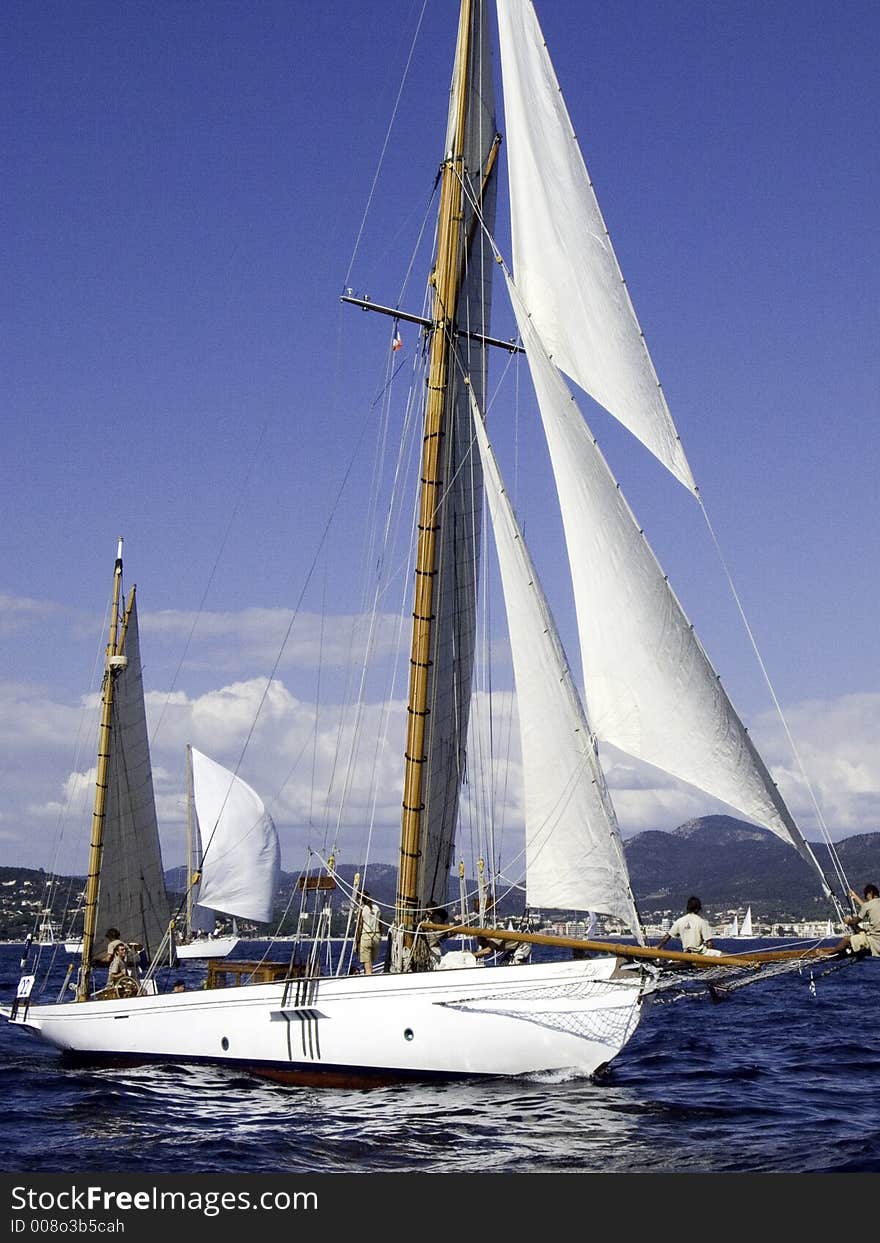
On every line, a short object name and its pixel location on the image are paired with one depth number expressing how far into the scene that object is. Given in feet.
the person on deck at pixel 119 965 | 96.58
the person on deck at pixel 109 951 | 99.91
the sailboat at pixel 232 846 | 168.86
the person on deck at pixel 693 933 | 72.18
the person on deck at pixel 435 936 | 80.35
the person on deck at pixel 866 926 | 65.31
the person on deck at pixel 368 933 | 83.25
